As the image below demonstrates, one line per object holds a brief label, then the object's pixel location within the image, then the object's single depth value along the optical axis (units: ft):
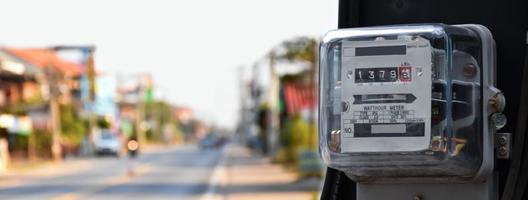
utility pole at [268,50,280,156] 190.29
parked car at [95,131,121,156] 260.42
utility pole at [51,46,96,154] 270.05
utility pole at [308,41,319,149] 132.16
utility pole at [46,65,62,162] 216.68
